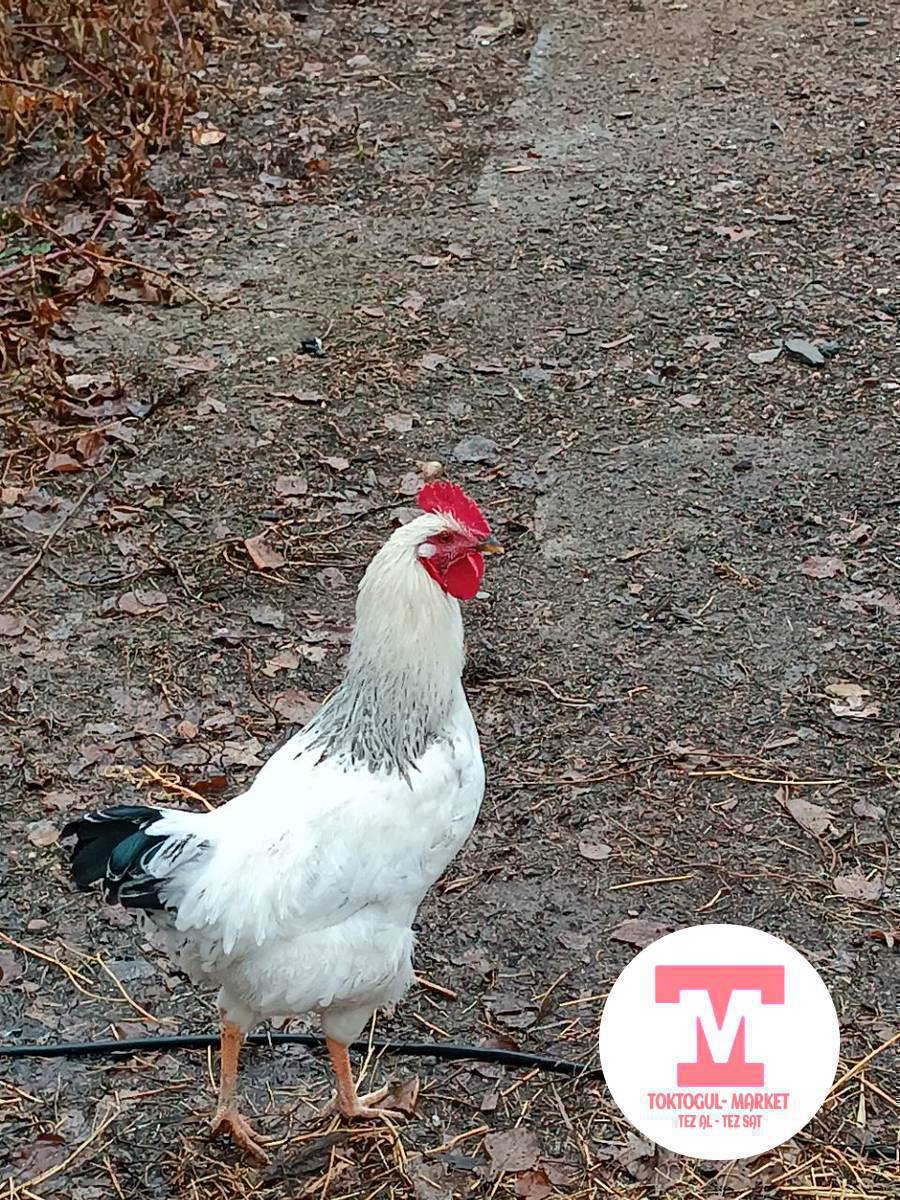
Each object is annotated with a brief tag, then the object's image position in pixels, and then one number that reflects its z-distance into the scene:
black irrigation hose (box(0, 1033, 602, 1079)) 3.53
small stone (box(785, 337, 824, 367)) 6.27
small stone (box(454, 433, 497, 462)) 5.82
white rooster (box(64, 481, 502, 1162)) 2.96
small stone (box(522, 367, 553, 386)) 6.29
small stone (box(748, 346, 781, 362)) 6.33
